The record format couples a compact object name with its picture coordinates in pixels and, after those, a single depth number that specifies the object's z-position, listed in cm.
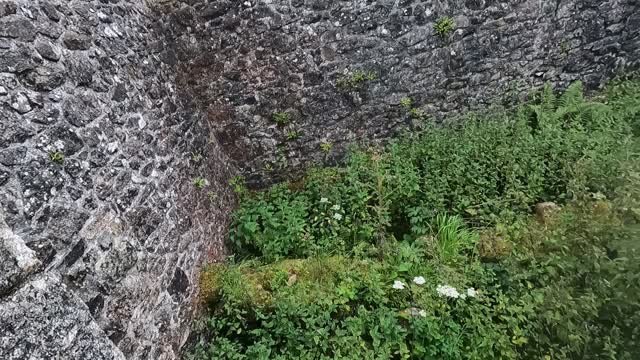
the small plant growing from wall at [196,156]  483
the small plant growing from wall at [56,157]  287
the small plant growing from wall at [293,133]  552
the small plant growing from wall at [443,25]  527
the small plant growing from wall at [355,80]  534
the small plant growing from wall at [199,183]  473
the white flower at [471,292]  355
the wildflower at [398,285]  371
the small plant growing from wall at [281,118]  544
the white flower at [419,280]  375
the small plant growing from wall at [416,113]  558
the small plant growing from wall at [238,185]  558
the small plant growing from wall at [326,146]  558
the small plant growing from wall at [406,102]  552
